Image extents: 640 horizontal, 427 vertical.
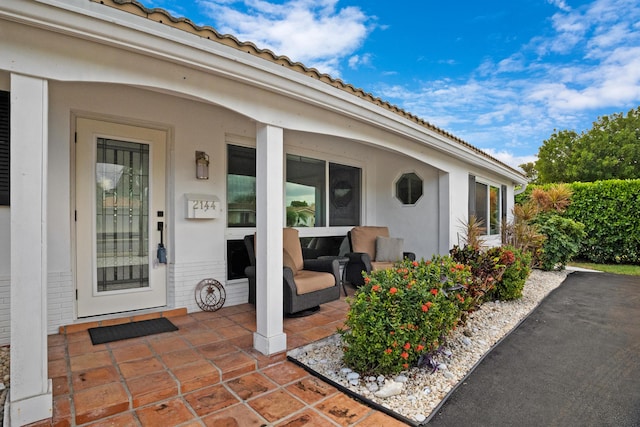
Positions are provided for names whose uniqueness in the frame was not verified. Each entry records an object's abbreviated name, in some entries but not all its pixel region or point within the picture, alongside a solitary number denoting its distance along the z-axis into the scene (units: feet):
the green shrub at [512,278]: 16.74
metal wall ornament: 14.38
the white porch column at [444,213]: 20.06
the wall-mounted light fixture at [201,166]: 14.21
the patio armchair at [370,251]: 18.06
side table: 17.84
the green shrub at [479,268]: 13.59
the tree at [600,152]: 61.41
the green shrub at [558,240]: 26.58
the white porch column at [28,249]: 6.61
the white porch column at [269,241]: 10.31
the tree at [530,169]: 87.10
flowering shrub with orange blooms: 8.80
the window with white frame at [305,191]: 15.90
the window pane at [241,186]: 15.70
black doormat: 11.14
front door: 12.19
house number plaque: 13.83
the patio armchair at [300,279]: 13.05
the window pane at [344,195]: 20.92
